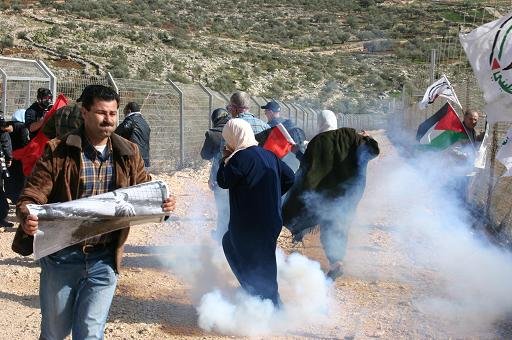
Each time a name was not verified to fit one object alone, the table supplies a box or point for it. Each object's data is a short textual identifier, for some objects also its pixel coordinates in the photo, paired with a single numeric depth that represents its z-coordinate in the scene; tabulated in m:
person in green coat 6.36
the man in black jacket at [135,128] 8.70
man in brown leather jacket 3.47
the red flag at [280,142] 6.92
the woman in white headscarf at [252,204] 5.14
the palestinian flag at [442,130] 9.19
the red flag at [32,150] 8.15
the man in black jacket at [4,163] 8.45
